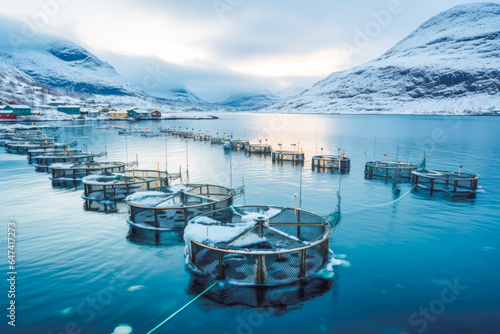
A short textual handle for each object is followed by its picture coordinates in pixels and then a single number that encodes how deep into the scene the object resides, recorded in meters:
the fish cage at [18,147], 70.50
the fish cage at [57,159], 51.52
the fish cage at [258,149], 77.81
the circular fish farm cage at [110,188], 32.88
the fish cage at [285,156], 64.42
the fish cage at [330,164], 54.88
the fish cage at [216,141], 100.81
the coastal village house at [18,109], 161.89
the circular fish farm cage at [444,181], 38.81
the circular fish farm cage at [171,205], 25.23
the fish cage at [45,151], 58.59
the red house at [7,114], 151.69
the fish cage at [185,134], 116.93
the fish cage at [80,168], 41.22
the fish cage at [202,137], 110.07
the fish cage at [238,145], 86.69
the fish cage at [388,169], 46.46
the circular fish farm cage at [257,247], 17.05
